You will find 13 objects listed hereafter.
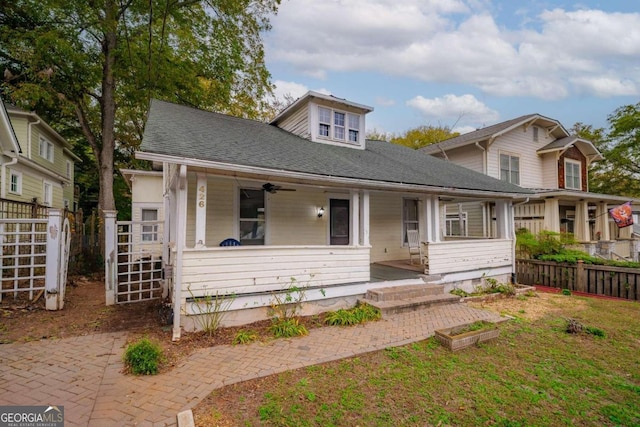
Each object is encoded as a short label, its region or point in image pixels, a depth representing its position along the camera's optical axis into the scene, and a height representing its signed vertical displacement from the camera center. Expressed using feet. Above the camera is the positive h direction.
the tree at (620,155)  76.33 +18.96
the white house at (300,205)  16.47 +1.92
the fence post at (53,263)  19.04 -2.49
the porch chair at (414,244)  31.22 -1.96
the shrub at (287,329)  16.37 -5.83
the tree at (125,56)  36.65 +23.87
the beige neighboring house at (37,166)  41.16 +9.59
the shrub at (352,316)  18.33 -5.75
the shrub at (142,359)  11.78 -5.41
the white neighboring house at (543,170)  44.93 +9.69
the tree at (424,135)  91.89 +28.88
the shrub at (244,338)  15.25 -5.89
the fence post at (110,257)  20.83 -2.23
